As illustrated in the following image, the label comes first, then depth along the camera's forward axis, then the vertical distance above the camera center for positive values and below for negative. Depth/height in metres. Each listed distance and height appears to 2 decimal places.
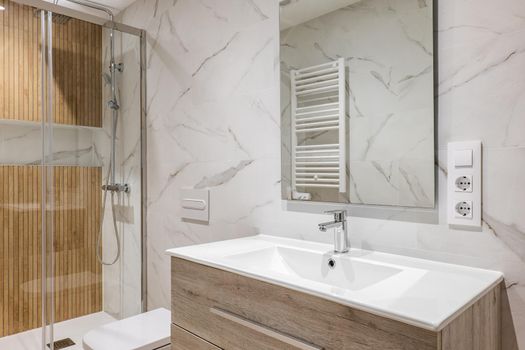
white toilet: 1.63 -0.75
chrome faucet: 1.25 -0.20
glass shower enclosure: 1.84 +0.00
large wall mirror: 1.16 +0.25
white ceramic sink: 0.76 -0.27
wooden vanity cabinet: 0.75 -0.36
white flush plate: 1.92 -0.17
